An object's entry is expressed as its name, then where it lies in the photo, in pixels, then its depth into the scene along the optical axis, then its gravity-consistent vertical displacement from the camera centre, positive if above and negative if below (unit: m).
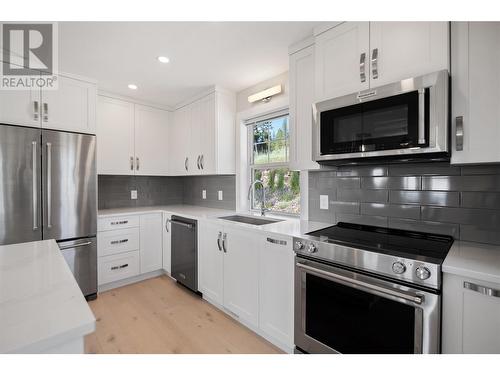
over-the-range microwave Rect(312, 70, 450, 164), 1.30 +0.37
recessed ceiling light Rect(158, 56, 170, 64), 2.26 +1.17
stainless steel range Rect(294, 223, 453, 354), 1.18 -0.59
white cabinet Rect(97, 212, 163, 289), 2.81 -0.76
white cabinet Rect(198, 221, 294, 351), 1.78 -0.79
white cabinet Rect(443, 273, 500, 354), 1.04 -0.59
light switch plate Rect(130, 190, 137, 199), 3.66 -0.15
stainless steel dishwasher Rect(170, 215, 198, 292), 2.68 -0.78
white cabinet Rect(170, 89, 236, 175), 2.97 +0.63
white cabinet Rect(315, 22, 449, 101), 1.36 +0.82
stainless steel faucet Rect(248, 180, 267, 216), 2.75 -0.14
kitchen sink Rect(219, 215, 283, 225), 2.56 -0.39
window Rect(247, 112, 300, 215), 2.68 +0.22
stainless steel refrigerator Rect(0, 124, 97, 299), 2.14 -0.08
